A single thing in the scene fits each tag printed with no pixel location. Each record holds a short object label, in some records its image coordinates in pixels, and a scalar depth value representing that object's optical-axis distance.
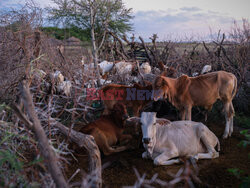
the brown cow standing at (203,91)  6.07
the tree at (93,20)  7.06
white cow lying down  4.69
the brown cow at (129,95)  6.50
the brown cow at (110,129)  4.98
